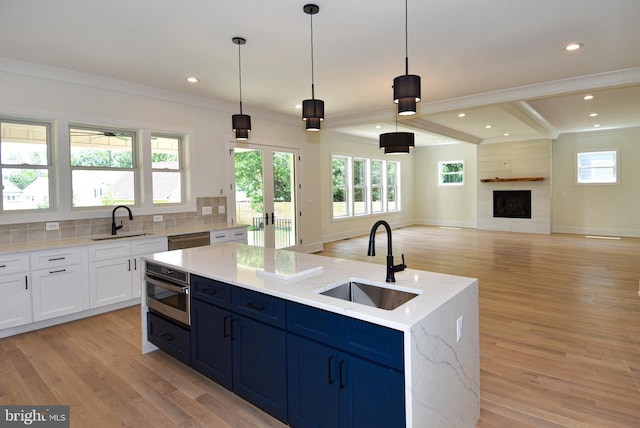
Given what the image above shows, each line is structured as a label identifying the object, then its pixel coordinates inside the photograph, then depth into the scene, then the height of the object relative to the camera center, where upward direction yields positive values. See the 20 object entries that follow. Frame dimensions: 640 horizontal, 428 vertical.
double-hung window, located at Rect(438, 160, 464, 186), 12.30 +0.88
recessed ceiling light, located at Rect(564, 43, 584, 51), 3.70 +1.56
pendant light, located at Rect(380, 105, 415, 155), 5.10 +0.82
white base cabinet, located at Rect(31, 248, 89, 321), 3.66 -0.80
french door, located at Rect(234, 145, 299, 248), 6.38 +0.16
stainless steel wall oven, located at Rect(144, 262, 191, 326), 2.68 -0.70
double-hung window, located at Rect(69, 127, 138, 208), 4.50 +0.50
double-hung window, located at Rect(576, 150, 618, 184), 9.62 +0.77
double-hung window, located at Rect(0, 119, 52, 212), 3.97 +0.47
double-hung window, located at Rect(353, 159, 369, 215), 10.38 +0.38
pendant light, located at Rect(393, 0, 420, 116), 2.29 +0.68
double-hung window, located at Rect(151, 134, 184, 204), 5.23 +0.53
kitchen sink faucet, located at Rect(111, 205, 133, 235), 4.55 -0.21
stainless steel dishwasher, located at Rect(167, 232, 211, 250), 4.70 -0.50
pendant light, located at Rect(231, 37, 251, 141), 3.51 +0.77
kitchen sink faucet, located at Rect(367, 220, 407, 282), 1.98 -0.34
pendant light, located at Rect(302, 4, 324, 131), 2.89 +0.76
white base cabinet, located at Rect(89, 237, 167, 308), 4.06 -0.75
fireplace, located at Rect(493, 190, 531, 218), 10.59 -0.18
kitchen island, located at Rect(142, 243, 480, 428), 1.54 -0.54
